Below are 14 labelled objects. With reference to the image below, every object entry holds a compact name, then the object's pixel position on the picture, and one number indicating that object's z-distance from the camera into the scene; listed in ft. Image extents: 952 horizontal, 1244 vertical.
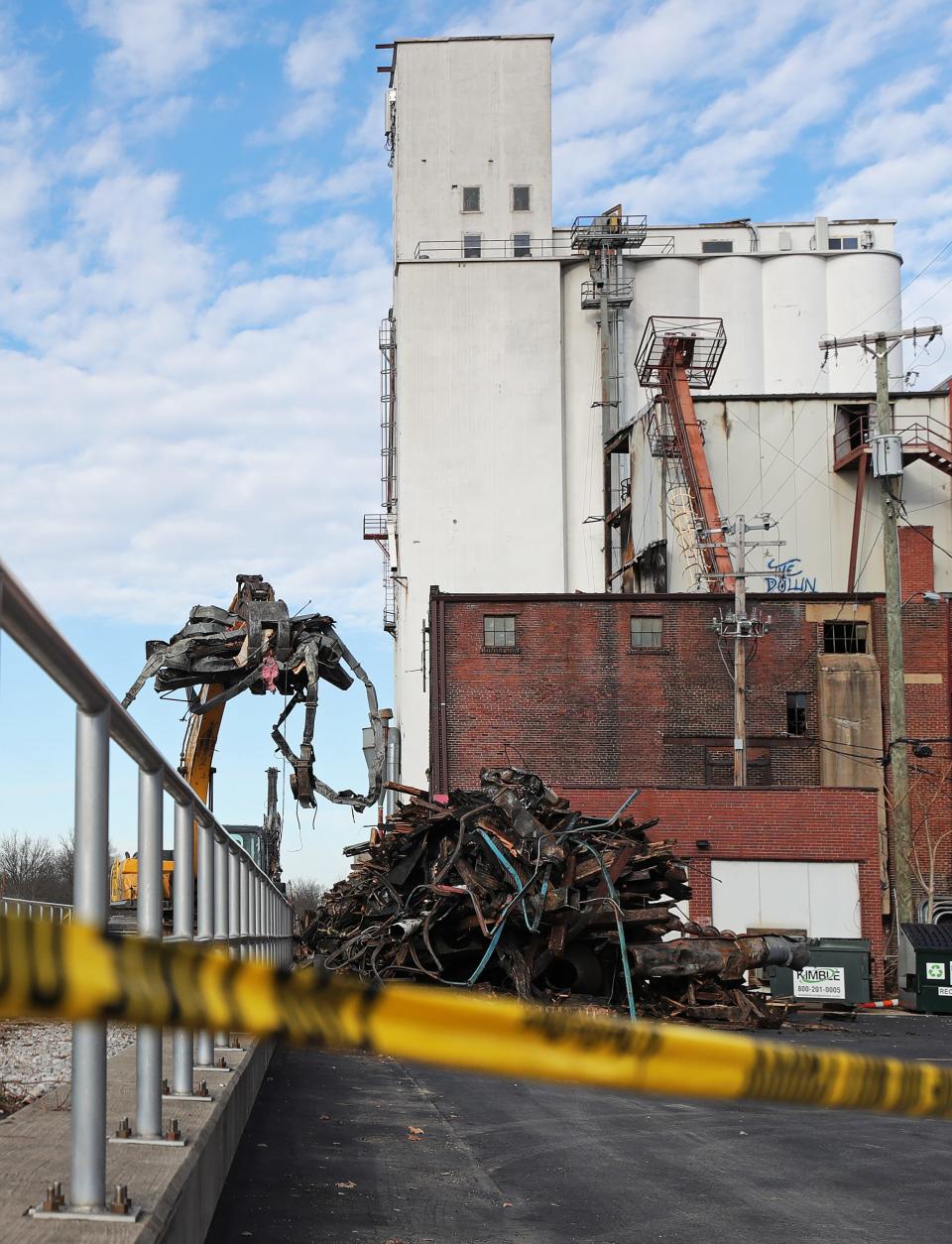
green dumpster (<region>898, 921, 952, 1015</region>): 91.40
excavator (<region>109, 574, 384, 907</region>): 50.60
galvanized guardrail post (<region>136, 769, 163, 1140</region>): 13.66
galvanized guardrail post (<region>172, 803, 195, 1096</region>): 17.04
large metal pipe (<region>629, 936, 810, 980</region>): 67.31
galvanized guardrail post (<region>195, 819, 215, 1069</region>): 19.33
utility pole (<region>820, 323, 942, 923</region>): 111.14
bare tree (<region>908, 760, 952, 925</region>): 136.67
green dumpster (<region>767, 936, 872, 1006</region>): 91.56
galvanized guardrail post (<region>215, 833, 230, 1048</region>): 20.77
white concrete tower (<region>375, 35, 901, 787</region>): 200.34
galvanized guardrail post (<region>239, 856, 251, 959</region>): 25.48
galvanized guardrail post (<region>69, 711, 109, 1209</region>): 10.57
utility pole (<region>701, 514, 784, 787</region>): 128.16
